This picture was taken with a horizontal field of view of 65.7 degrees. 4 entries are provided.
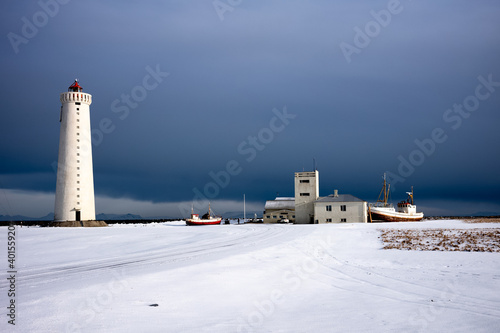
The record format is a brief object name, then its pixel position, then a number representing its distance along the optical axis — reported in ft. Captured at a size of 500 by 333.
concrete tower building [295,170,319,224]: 254.68
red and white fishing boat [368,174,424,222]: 274.57
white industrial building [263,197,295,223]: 285.02
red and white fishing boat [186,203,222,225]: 279.47
